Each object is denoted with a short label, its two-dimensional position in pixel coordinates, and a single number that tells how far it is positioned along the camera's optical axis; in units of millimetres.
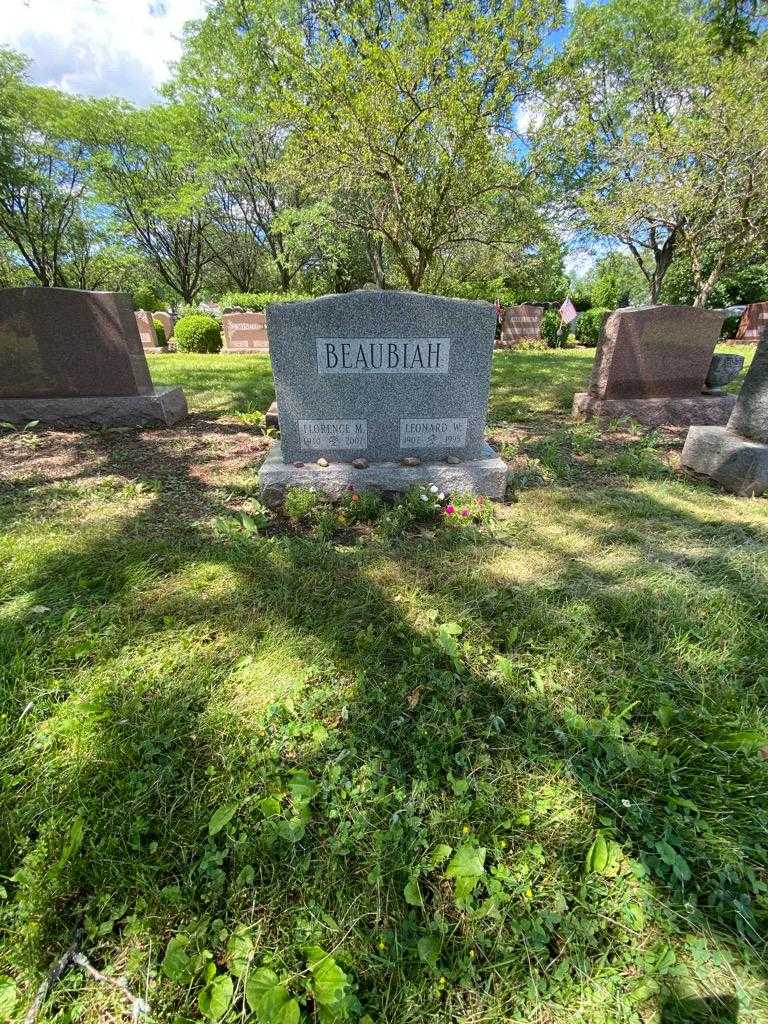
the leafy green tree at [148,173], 17797
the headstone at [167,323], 17080
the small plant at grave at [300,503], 3008
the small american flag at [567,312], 16484
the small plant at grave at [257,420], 4745
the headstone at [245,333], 15039
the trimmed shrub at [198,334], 13703
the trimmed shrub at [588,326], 18266
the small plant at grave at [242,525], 2695
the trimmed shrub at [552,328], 17922
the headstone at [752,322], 18609
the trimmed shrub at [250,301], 17438
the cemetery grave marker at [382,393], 3035
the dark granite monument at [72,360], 4395
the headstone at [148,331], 15047
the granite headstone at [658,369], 5129
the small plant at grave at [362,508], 3090
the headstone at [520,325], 17406
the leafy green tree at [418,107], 6379
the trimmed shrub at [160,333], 15500
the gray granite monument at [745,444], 3254
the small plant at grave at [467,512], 2994
